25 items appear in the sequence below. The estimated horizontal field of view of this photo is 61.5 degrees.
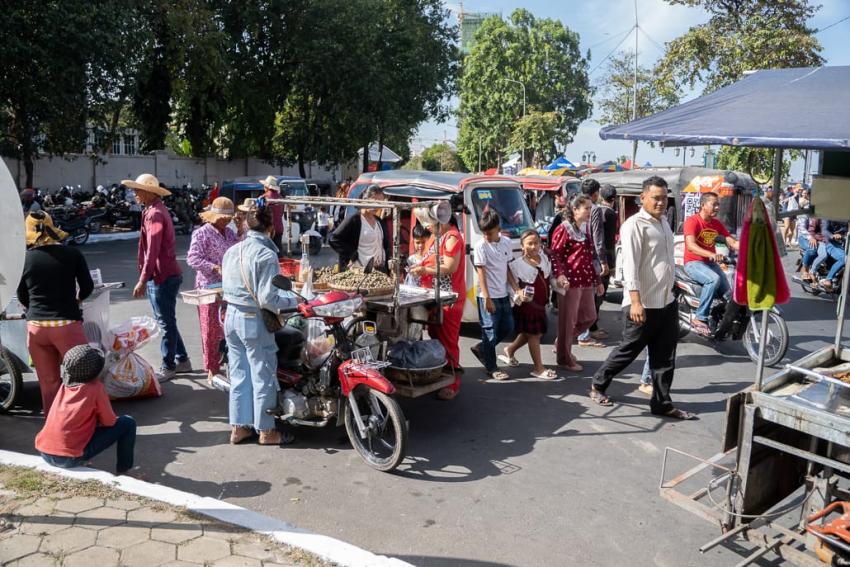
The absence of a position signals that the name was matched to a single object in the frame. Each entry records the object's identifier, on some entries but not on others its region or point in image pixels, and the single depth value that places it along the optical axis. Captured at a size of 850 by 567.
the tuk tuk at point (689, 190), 13.13
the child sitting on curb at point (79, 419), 4.29
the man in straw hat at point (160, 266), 6.45
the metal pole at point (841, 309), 4.05
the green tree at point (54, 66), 15.82
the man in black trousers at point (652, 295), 5.53
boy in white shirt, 6.52
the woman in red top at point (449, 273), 6.04
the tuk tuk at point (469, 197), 8.23
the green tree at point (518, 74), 51.50
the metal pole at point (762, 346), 3.53
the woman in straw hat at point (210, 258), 6.45
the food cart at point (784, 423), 3.31
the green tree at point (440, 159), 85.44
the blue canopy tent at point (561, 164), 23.72
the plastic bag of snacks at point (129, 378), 5.93
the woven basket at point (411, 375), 5.30
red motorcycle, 4.80
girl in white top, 6.72
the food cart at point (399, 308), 5.35
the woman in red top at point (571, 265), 7.13
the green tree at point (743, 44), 18.42
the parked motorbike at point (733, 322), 7.44
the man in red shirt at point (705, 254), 7.79
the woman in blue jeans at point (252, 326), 4.88
